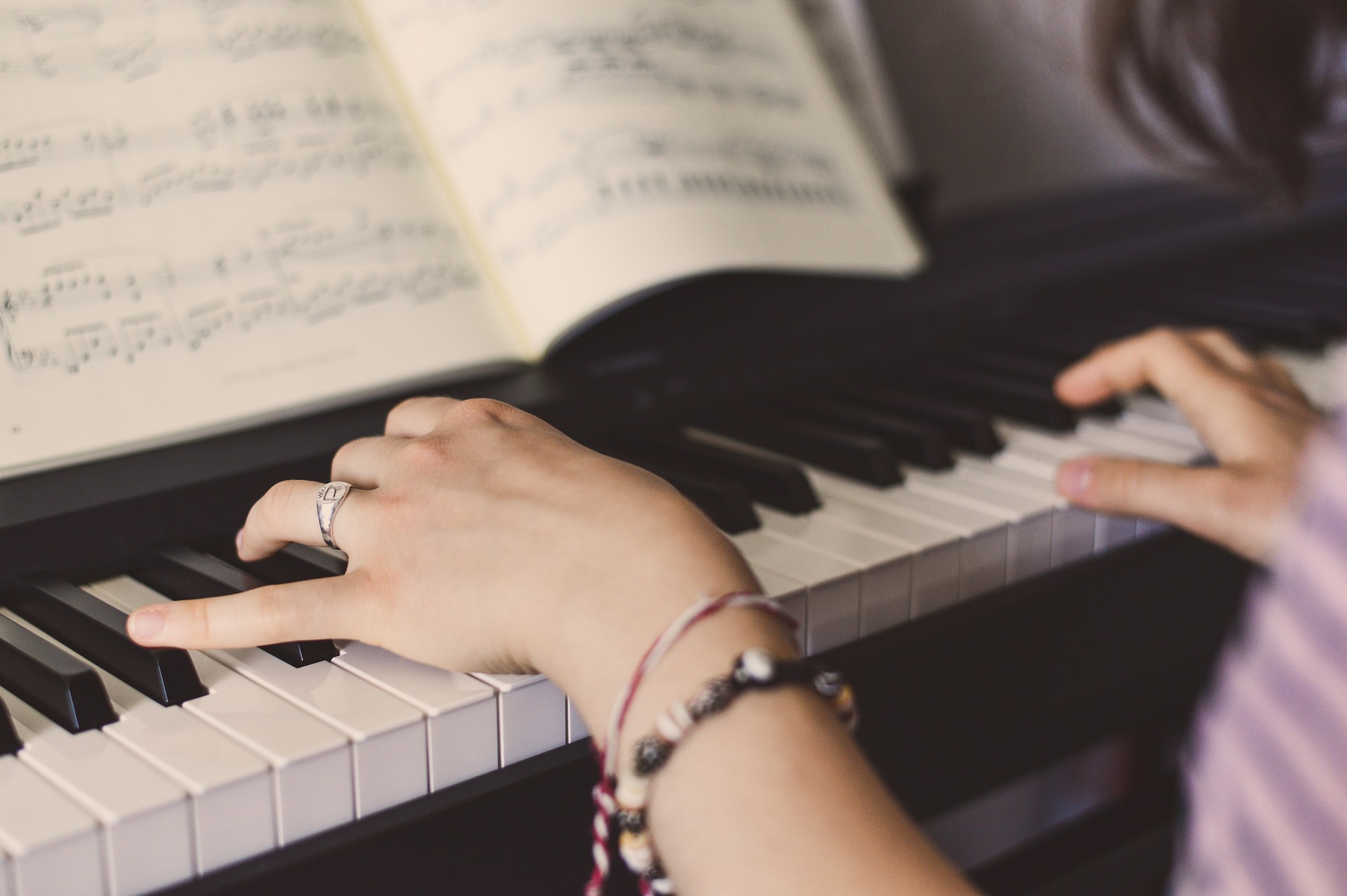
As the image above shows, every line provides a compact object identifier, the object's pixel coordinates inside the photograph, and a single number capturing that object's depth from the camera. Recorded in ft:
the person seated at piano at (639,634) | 2.57
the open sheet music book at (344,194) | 3.46
